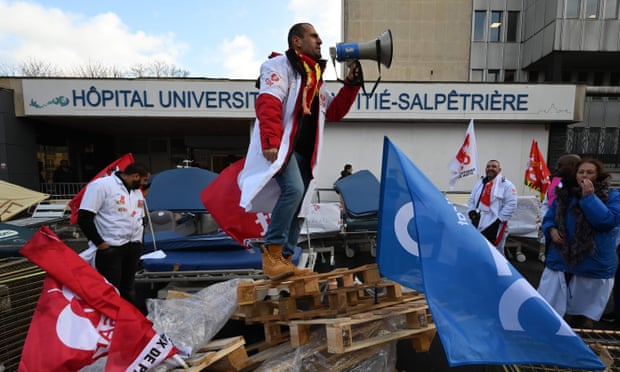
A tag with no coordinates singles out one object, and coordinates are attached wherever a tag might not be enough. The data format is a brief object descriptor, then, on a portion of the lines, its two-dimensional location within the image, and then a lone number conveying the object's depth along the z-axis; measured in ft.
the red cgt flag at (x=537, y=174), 21.54
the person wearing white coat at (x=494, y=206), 15.61
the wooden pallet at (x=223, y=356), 6.93
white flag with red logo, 19.90
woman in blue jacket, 9.23
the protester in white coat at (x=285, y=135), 7.43
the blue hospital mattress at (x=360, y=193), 22.27
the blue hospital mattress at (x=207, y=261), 13.55
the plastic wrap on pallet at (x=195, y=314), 7.93
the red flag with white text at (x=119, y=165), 14.49
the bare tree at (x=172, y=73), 109.13
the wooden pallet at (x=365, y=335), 6.92
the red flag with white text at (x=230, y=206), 10.17
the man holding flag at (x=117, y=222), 10.73
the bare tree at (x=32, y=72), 93.25
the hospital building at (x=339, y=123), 36.78
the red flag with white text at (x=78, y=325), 5.76
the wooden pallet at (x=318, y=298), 8.36
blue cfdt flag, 4.74
